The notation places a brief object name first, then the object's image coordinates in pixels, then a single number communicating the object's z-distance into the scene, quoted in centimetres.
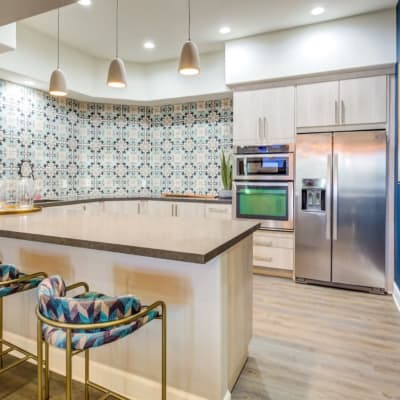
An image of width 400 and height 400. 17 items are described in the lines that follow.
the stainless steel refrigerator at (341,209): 326
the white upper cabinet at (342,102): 326
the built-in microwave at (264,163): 367
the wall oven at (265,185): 368
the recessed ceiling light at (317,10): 313
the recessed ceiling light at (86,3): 305
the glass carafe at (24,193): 251
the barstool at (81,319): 112
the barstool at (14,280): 164
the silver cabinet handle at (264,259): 380
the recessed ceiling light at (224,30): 357
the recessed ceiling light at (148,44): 397
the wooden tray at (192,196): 452
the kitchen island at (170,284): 149
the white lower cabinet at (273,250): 371
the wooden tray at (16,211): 228
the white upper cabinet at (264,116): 365
